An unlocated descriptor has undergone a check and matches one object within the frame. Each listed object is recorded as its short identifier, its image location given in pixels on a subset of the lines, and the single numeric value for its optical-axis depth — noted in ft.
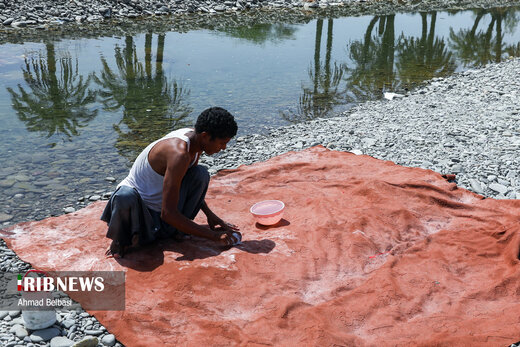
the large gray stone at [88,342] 10.14
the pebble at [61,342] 10.25
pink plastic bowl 15.14
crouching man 12.34
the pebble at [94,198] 19.42
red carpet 10.72
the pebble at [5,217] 17.90
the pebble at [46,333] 10.43
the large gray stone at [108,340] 10.46
